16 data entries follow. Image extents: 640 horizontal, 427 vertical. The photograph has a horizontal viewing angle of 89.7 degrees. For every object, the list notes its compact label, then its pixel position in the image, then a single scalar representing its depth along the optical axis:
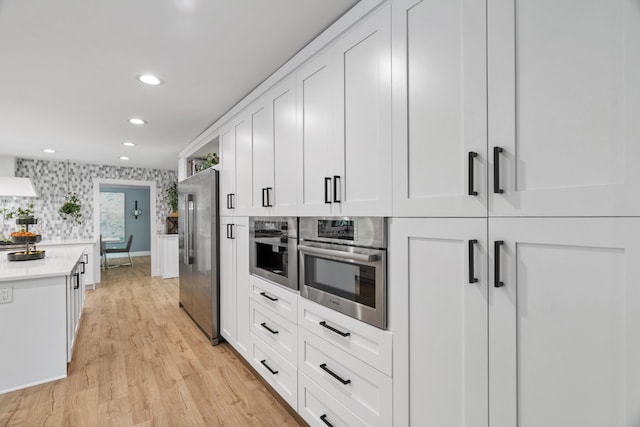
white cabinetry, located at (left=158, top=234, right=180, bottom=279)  6.61
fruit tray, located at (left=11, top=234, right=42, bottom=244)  3.38
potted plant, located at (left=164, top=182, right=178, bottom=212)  7.48
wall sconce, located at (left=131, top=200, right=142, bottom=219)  10.99
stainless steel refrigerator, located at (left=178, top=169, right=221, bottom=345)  3.34
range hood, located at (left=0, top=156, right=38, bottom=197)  5.12
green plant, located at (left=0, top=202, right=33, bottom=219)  5.88
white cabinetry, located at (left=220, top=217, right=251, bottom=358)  2.78
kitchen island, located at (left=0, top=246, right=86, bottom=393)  2.47
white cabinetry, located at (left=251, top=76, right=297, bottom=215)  2.11
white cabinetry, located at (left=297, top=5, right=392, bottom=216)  1.44
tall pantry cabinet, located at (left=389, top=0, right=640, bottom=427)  0.80
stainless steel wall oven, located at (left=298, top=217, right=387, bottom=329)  1.47
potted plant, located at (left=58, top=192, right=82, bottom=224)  6.44
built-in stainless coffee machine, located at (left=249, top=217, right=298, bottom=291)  2.14
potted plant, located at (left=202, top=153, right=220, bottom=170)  3.76
